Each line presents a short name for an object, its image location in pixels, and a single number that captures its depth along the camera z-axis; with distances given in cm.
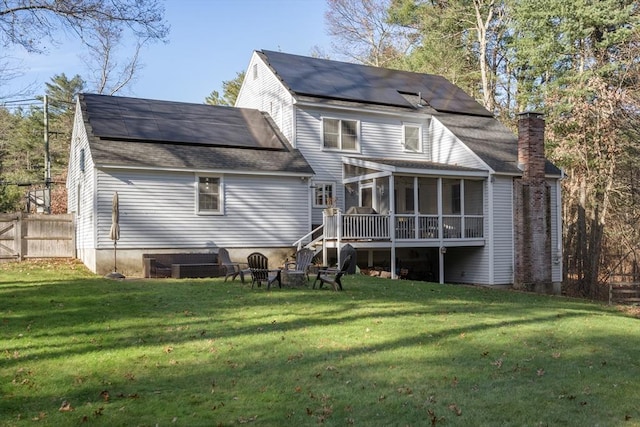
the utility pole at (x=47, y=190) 2763
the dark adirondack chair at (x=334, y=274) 1392
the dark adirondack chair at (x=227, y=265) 1580
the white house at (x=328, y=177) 1916
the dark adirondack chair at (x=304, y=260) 1474
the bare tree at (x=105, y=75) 3829
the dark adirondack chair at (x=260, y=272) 1369
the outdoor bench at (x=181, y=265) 1717
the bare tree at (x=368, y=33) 4066
